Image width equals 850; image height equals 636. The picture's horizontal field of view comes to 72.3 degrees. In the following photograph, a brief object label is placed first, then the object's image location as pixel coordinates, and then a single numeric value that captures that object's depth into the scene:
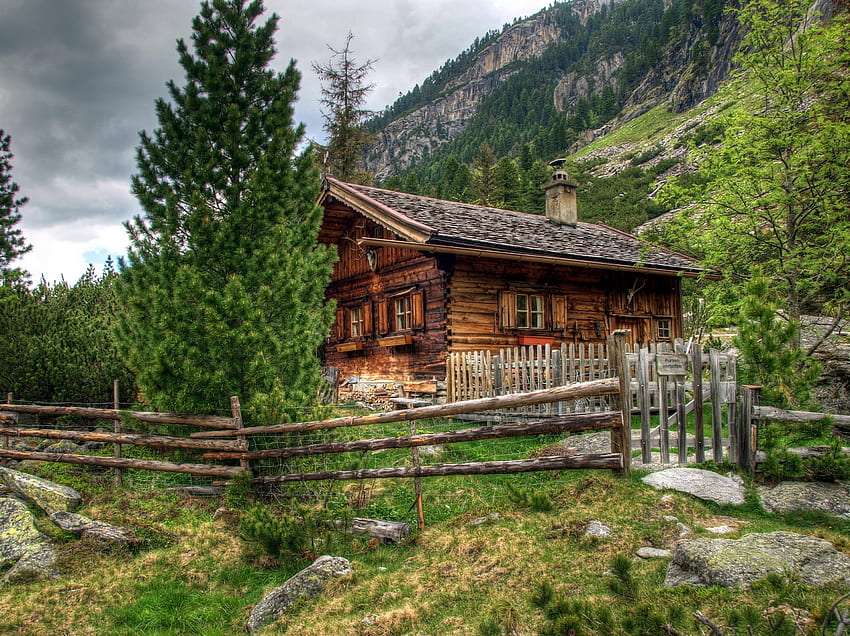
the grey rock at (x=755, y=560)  4.05
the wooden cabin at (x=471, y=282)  15.91
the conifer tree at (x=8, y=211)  24.23
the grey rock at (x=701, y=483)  6.37
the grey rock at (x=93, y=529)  6.88
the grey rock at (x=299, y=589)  5.17
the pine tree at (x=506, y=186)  53.97
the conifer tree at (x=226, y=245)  8.34
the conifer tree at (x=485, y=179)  53.78
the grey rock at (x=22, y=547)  6.23
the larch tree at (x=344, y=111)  33.50
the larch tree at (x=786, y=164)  11.98
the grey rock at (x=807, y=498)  6.03
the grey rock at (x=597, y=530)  5.50
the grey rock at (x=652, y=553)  5.04
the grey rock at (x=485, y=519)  6.32
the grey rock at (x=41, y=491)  7.63
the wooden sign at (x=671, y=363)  7.72
